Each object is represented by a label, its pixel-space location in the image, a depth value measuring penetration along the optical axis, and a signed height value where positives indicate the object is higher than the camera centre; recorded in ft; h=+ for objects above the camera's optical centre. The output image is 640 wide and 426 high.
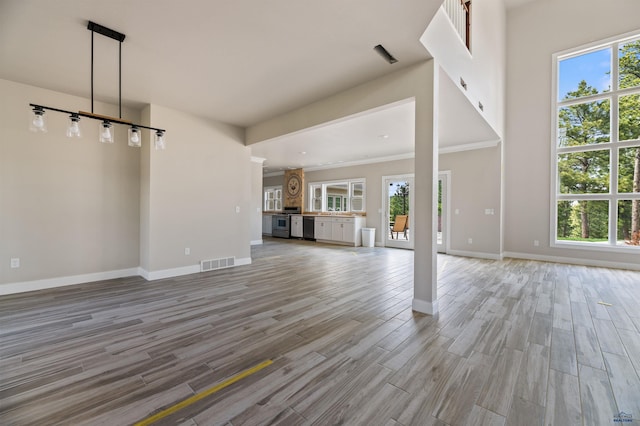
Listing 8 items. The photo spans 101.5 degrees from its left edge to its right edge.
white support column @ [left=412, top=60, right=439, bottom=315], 9.36 +0.54
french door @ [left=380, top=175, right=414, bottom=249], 25.41 +0.05
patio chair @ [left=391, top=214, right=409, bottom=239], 25.76 -1.25
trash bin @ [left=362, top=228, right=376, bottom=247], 26.66 -2.62
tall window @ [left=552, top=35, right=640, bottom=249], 17.11 +4.61
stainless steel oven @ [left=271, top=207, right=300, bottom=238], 33.32 -1.61
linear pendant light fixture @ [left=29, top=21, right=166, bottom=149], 7.66 +2.77
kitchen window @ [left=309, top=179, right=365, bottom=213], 29.43 +1.84
